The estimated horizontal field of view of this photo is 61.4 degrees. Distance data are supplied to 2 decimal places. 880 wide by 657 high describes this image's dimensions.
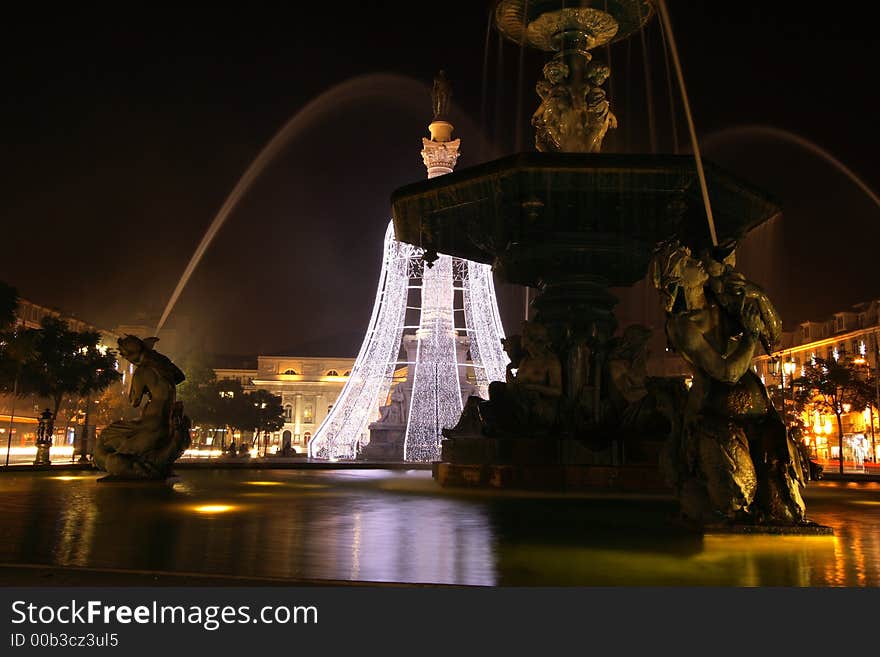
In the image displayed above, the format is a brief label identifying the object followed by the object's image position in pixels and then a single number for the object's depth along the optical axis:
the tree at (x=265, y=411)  70.81
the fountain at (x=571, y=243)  10.41
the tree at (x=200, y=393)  59.28
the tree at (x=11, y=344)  30.78
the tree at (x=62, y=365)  36.16
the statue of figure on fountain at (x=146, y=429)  11.38
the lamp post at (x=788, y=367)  72.48
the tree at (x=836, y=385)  46.81
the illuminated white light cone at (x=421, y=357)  30.66
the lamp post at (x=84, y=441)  25.35
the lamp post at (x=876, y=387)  46.47
